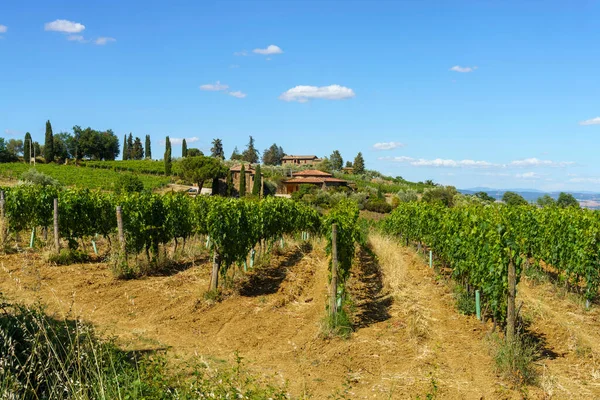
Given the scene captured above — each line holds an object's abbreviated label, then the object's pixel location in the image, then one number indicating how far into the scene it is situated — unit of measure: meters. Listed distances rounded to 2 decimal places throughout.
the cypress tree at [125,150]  95.28
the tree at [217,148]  104.44
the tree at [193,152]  86.56
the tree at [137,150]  99.19
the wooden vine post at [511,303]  6.79
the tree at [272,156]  116.25
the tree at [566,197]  59.35
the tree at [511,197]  60.22
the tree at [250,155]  106.65
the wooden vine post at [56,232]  12.94
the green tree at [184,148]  85.94
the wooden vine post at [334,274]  8.14
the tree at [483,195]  66.60
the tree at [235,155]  110.36
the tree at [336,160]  106.69
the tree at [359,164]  96.38
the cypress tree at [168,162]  69.62
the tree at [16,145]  95.61
